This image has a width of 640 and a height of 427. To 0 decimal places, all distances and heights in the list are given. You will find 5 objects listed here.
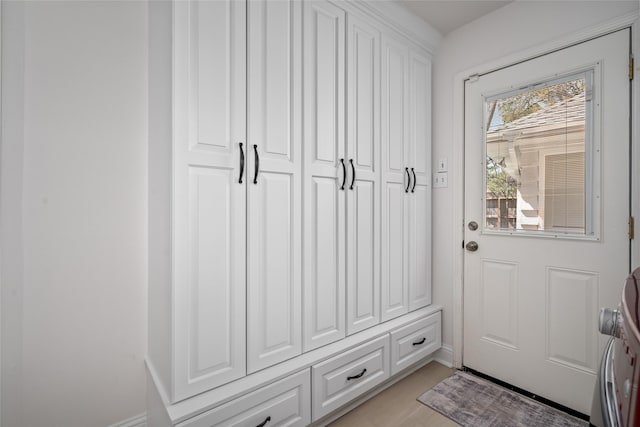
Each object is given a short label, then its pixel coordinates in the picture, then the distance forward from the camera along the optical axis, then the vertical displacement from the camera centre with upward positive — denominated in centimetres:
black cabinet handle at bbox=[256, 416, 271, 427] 134 -95
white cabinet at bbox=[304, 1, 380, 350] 162 +21
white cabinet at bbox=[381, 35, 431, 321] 204 +25
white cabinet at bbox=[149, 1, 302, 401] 121 +10
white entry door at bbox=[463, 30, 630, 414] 168 -1
